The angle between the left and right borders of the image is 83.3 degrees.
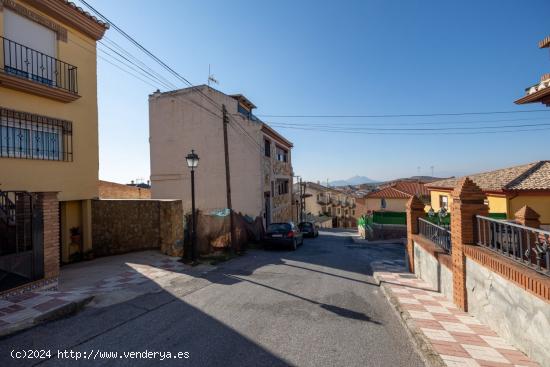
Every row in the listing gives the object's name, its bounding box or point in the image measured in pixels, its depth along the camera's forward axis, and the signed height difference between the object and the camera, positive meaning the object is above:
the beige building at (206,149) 19.67 +3.10
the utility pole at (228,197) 13.80 -0.08
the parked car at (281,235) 15.63 -2.09
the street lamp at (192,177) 10.62 +0.65
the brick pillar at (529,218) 5.34 -0.54
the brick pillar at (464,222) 6.11 -0.68
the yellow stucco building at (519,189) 14.56 -0.10
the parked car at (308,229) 24.97 -2.89
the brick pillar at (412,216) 10.66 -0.89
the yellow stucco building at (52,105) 8.69 +3.00
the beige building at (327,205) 62.62 -2.54
